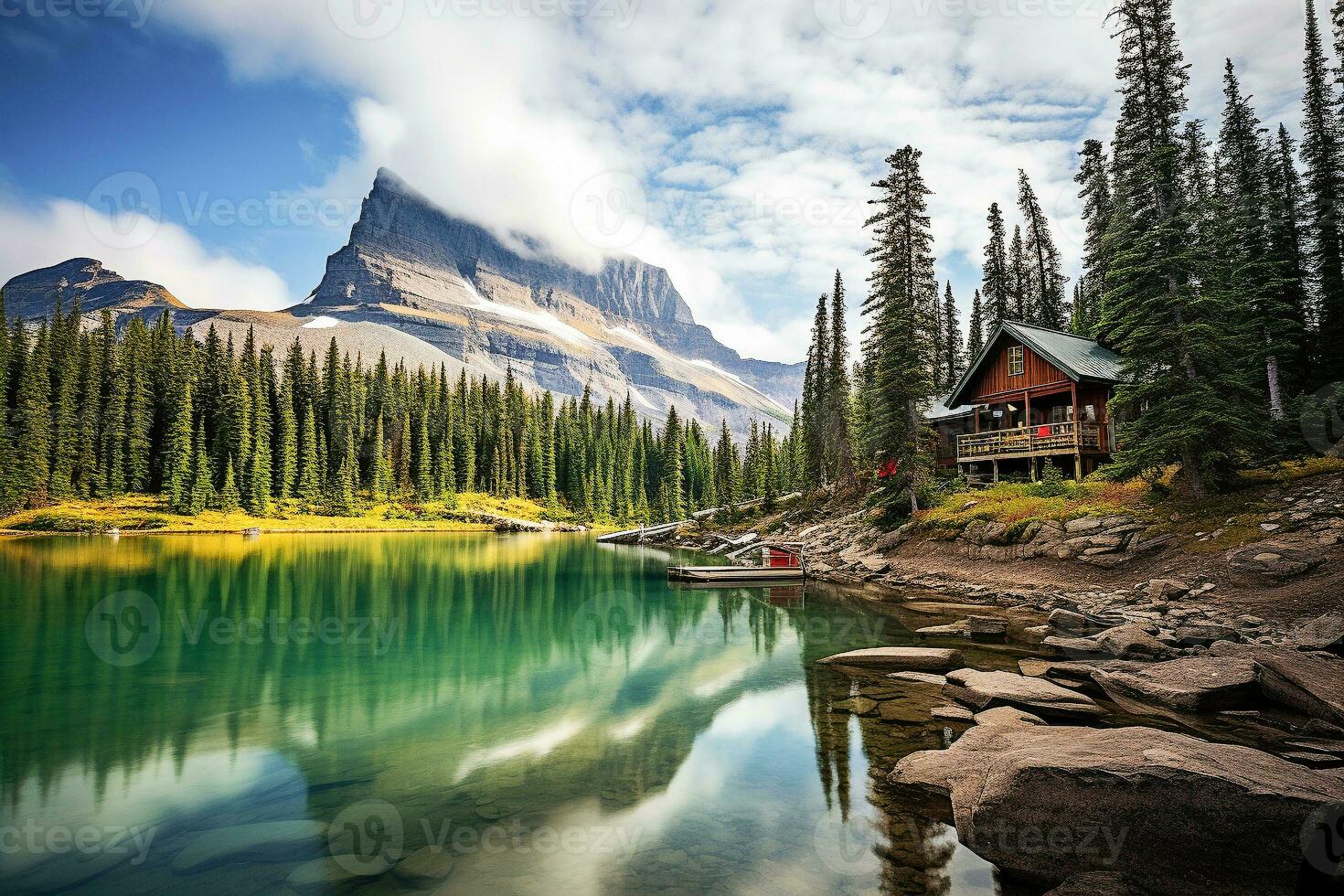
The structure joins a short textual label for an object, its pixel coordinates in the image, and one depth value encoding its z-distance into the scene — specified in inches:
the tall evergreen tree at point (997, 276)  2156.7
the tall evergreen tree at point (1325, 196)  1243.8
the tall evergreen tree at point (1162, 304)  816.3
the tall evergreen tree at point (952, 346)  2605.8
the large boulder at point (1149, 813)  248.1
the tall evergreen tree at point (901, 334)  1337.4
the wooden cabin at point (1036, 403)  1248.2
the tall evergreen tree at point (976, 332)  2642.7
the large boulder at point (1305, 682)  418.9
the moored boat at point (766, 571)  1414.9
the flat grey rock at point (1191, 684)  452.1
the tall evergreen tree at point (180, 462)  2989.7
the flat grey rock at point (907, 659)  622.2
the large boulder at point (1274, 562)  639.0
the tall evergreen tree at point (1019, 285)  2159.2
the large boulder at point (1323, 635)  534.6
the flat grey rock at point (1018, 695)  460.4
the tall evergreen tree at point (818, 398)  2262.6
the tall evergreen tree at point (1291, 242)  1327.5
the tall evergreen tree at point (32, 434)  2647.6
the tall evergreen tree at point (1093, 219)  1622.8
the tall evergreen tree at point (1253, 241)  1167.6
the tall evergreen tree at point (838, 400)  2006.6
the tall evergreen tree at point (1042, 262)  2023.9
